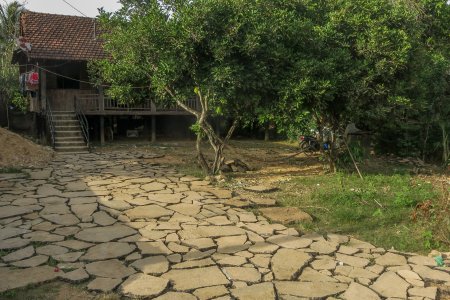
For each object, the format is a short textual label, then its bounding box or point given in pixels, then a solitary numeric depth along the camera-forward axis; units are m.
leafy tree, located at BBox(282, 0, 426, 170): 8.66
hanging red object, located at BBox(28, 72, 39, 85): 15.61
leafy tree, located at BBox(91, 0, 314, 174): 8.05
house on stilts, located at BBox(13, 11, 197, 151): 16.11
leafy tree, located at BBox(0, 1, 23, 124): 23.56
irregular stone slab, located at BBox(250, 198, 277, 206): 7.59
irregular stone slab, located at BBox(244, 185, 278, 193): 8.65
